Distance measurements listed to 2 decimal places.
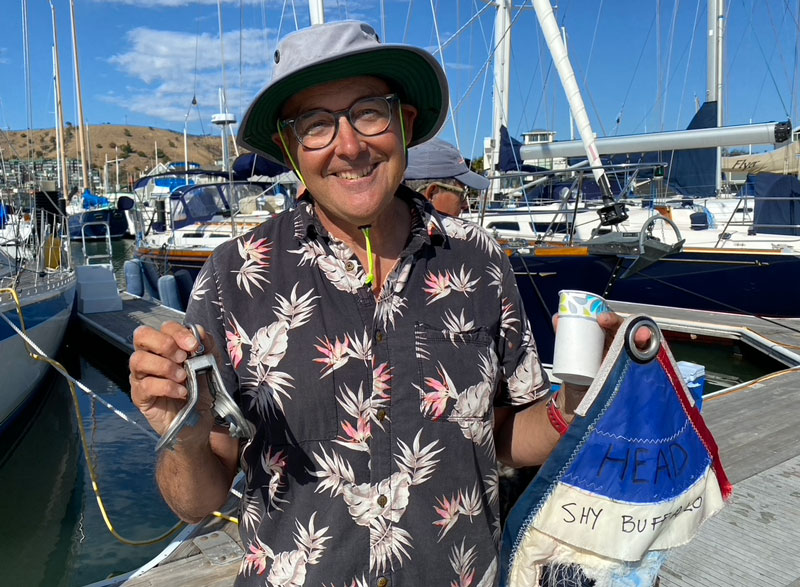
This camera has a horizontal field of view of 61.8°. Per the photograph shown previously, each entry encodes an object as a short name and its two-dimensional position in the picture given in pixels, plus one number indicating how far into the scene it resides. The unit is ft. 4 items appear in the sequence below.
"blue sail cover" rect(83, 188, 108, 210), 127.85
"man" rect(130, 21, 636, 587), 4.55
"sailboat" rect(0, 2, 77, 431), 21.80
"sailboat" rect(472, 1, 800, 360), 28.73
